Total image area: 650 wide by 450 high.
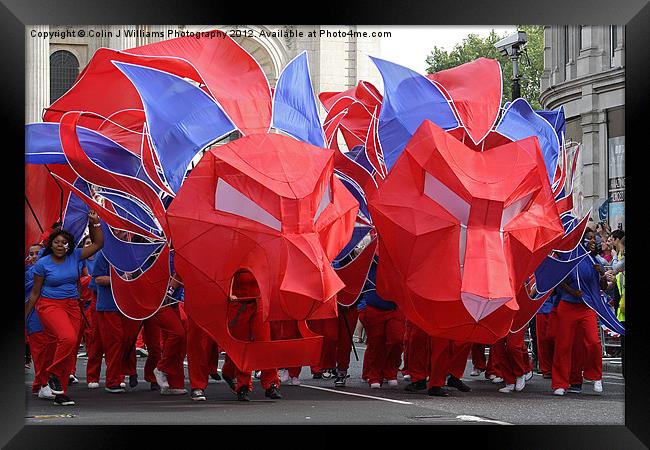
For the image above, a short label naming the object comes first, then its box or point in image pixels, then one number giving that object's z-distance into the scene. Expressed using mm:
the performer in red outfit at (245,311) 12414
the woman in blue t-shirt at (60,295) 13055
